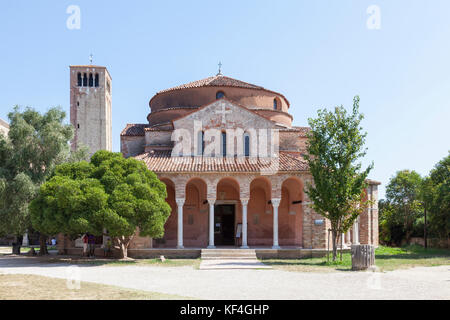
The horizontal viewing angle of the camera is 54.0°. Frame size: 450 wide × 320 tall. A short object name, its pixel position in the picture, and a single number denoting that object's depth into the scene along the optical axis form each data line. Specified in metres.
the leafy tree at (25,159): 22.97
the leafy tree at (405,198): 42.97
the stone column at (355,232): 27.09
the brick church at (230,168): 24.11
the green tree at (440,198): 26.05
